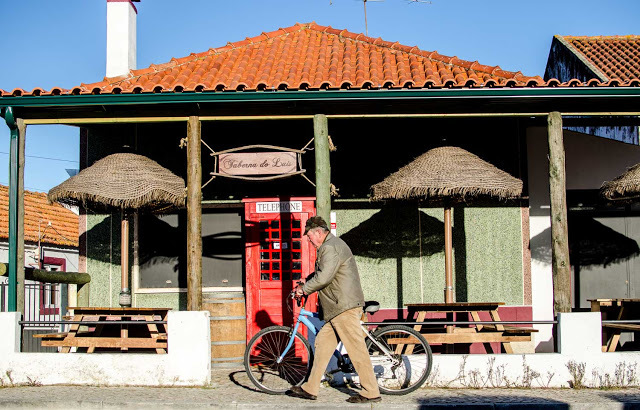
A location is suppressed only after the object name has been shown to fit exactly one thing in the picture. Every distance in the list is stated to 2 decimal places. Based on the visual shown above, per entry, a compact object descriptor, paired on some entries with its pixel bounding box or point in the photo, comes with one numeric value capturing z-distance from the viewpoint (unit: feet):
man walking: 25.62
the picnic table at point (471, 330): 30.19
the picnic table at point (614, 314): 32.35
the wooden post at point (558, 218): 30.17
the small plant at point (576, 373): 28.73
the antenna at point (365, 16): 46.34
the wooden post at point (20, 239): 31.17
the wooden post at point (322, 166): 30.63
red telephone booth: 36.70
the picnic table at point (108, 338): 31.22
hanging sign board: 32.12
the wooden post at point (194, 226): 30.60
